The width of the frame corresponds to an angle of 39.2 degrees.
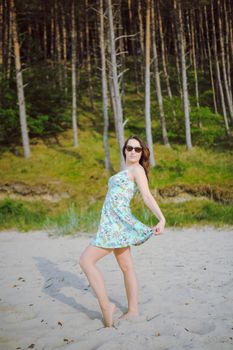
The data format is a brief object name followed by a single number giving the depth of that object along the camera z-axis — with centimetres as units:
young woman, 345
